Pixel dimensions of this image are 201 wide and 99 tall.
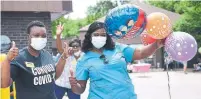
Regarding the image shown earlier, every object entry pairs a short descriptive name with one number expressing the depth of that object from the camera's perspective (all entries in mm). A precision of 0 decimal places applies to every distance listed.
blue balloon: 3494
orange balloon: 3742
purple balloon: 3860
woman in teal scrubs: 3217
